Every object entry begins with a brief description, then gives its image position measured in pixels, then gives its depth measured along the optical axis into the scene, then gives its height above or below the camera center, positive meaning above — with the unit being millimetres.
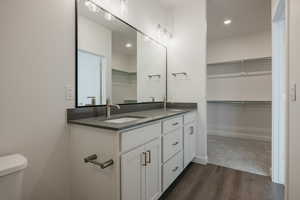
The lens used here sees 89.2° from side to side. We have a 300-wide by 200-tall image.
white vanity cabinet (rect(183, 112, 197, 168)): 2107 -543
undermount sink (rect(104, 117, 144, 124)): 1561 -200
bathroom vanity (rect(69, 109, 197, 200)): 1032 -454
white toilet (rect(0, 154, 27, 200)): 764 -405
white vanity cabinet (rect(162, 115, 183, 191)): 1582 -563
